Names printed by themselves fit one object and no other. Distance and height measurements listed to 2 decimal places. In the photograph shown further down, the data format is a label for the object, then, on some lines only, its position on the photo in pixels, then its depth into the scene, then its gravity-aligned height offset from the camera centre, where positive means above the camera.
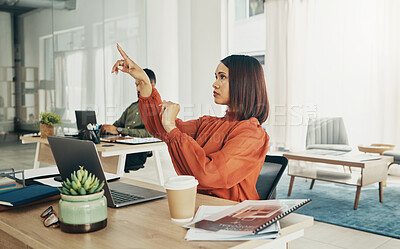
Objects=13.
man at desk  3.92 -0.35
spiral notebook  1.00 -0.32
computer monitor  3.62 -0.23
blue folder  1.24 -0.33
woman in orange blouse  1.41 -0.15
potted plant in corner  3.75 -0.28
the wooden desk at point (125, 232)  0.94 -0.35
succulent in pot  1.01 -0.28
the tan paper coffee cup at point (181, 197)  1.09 -0.28
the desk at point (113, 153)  3.13 -0.56
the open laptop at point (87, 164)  1.16 -0.21
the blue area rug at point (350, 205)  3.23 -1.05
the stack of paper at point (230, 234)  0.95 -0.34
